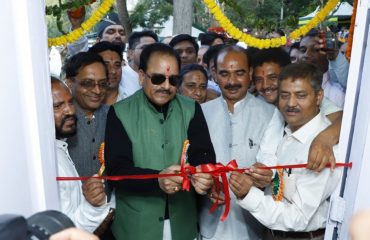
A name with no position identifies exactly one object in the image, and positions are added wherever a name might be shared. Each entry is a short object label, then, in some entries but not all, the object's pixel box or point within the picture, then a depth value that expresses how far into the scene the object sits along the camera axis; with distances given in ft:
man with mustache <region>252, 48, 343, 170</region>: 7.75
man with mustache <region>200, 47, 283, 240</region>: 8.02
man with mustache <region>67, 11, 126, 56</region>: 16.33
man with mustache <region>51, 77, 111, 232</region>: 6.83
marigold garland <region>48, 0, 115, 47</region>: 9.53
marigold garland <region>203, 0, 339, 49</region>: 8.93
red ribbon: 6.49
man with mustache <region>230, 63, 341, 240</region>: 6.55
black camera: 2.49
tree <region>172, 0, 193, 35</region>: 21.58
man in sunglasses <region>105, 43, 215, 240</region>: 7.20
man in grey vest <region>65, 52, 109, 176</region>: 8.38
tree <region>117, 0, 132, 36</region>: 28.02
